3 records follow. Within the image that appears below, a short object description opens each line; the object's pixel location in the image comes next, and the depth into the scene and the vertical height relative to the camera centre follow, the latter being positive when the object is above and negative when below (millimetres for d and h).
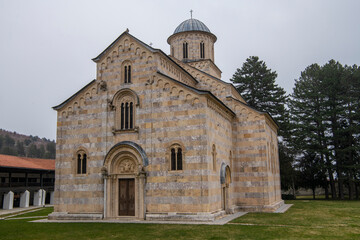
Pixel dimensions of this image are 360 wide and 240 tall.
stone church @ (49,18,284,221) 18578 +1522
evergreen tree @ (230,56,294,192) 40406 +10037
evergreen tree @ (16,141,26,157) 111225 +8150
